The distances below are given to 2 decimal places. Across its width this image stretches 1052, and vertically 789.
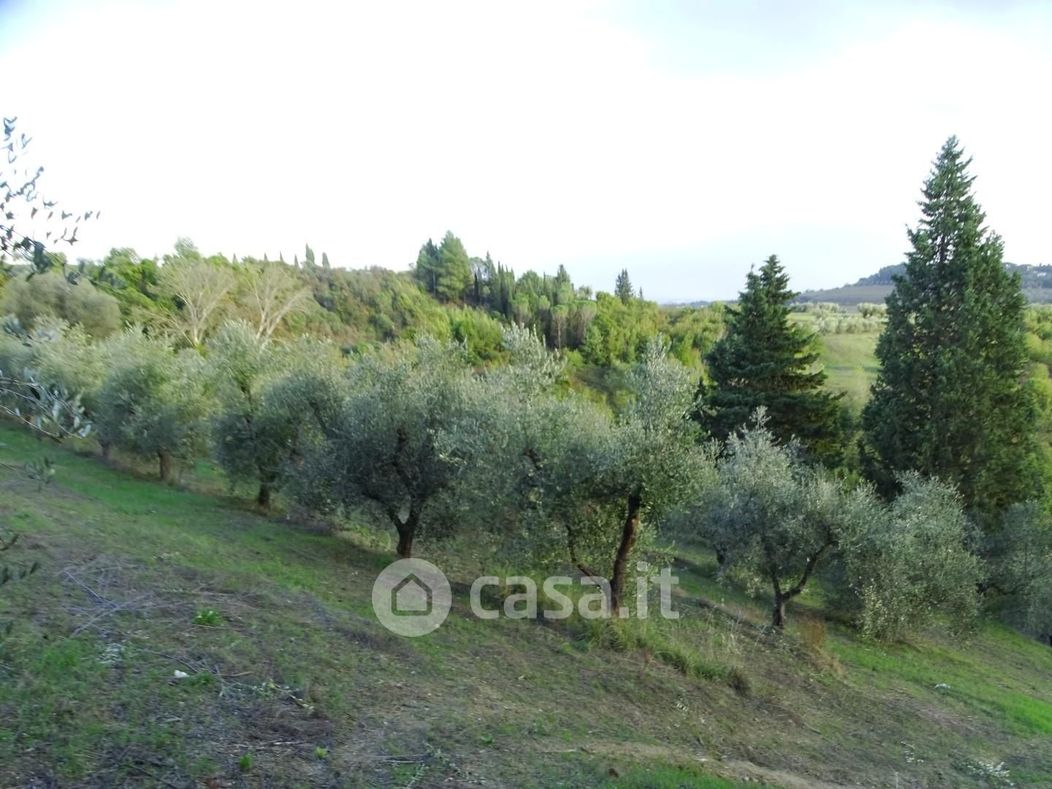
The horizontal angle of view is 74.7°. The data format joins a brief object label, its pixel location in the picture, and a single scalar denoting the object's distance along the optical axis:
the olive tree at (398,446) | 15.18
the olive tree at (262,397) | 18.53
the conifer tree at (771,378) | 30.83
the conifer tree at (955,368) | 26.86
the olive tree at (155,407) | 24.02
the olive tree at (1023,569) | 22.09
